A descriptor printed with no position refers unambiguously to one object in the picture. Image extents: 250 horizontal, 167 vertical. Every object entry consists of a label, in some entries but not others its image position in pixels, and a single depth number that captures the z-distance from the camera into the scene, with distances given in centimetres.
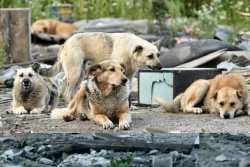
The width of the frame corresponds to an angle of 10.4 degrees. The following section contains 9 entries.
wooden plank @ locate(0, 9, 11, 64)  2573
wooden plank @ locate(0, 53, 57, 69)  2344
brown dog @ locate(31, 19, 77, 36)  3472
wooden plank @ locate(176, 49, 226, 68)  2151
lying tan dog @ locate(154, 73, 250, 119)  1590
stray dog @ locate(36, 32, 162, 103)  1804
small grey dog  1801
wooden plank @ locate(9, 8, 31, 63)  2619
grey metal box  1811
